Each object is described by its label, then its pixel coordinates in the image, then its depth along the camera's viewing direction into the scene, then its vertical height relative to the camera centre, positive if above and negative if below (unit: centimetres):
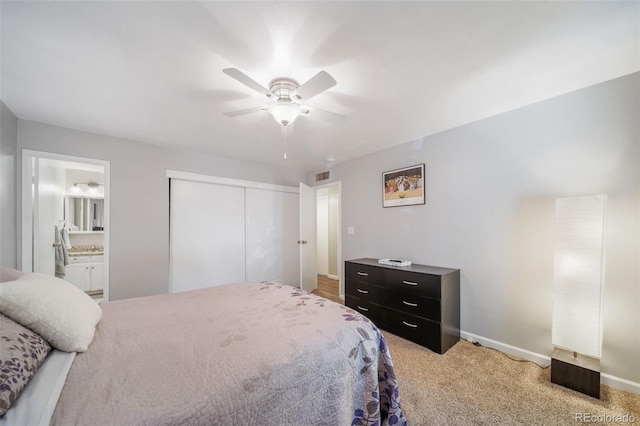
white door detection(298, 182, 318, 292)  405 -46
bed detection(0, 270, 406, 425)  74 -63
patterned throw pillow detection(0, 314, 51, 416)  65 -48
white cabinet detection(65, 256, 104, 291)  370 -96
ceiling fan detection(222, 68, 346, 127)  141 +80
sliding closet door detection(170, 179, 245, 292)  329 -33
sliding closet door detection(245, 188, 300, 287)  400 -41
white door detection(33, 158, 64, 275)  244 -3
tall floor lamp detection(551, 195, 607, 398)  162 -55
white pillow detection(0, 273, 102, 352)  92 -42
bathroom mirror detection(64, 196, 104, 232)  401 -2
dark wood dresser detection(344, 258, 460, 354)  227 -95
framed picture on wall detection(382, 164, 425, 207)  293 +36
